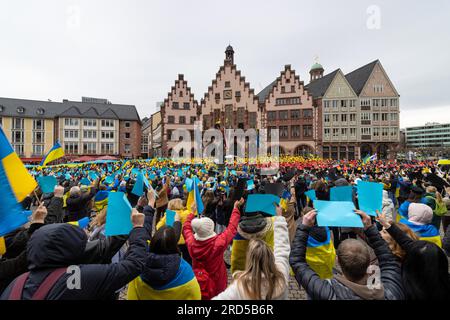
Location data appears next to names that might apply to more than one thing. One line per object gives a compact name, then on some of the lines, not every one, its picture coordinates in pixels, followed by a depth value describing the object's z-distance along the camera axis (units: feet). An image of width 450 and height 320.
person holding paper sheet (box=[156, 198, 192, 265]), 14.16
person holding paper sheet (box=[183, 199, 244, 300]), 10.03
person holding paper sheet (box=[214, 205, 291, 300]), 6.35
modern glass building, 427.33
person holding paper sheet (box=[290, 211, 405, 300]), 6.17
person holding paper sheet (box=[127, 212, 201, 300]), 7.89
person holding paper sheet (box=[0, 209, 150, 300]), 5.64
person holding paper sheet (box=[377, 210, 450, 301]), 6.17
